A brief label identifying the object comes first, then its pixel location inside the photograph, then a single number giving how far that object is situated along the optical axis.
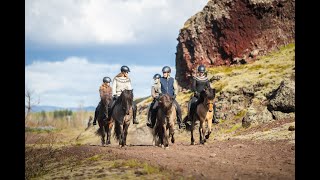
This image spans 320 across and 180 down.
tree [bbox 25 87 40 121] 50.97
